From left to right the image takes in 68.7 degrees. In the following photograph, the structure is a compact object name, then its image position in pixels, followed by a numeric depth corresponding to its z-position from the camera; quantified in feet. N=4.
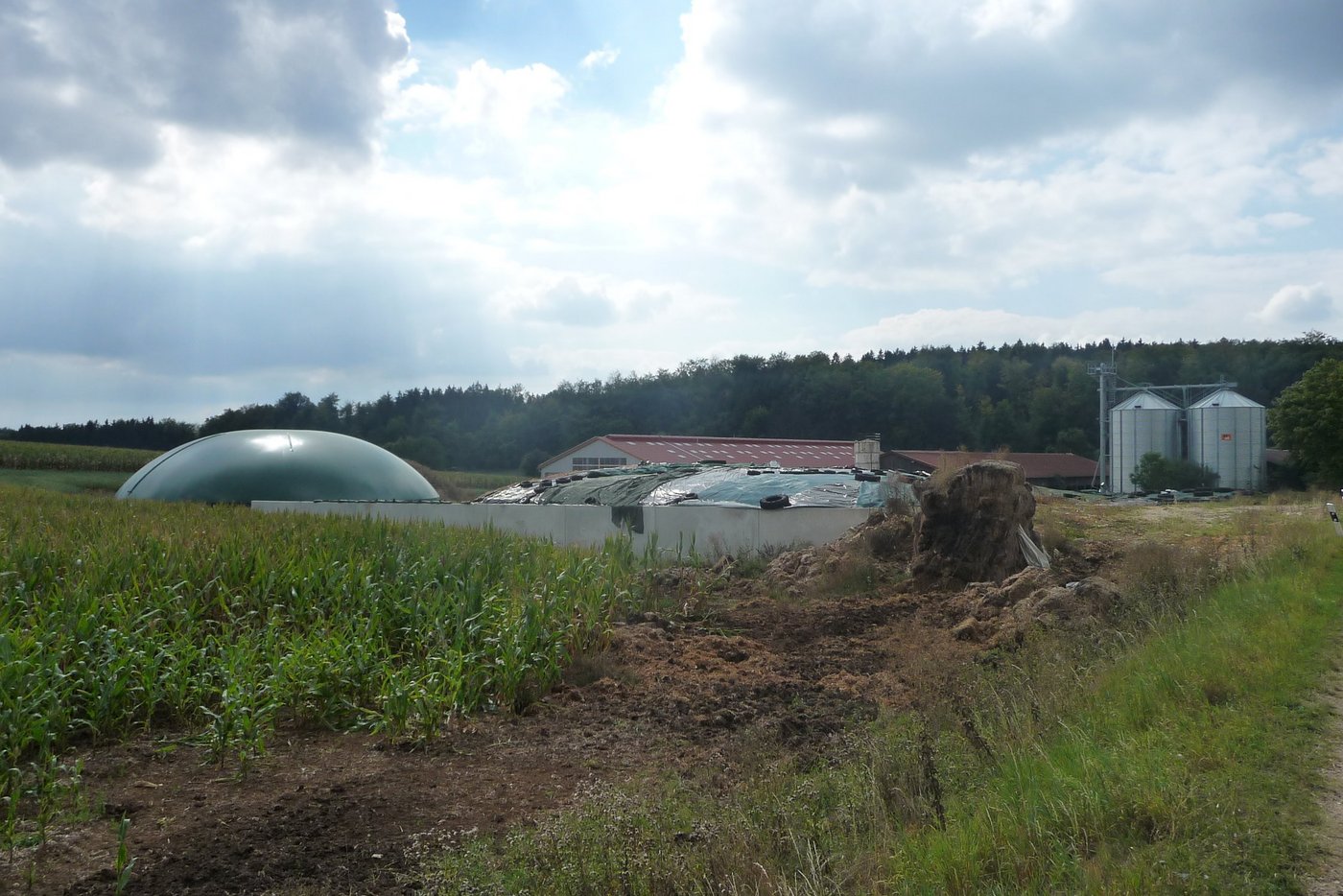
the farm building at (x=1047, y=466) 128.67
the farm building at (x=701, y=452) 141.49
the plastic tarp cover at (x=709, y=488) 70.74
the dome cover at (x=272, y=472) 90.38
